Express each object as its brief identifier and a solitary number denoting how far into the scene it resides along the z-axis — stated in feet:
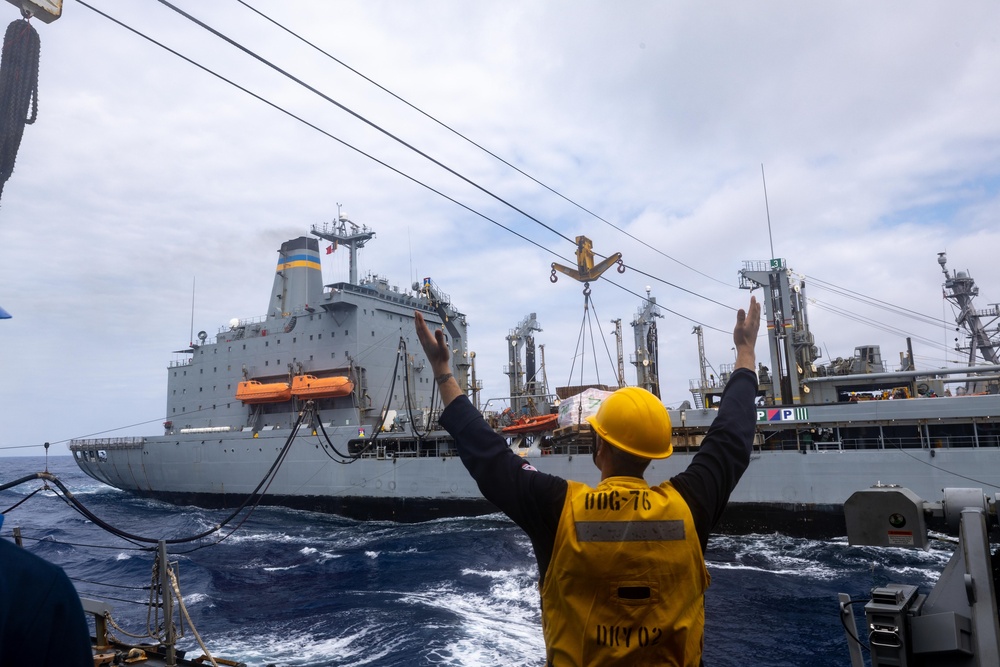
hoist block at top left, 10.71
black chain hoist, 10.55
